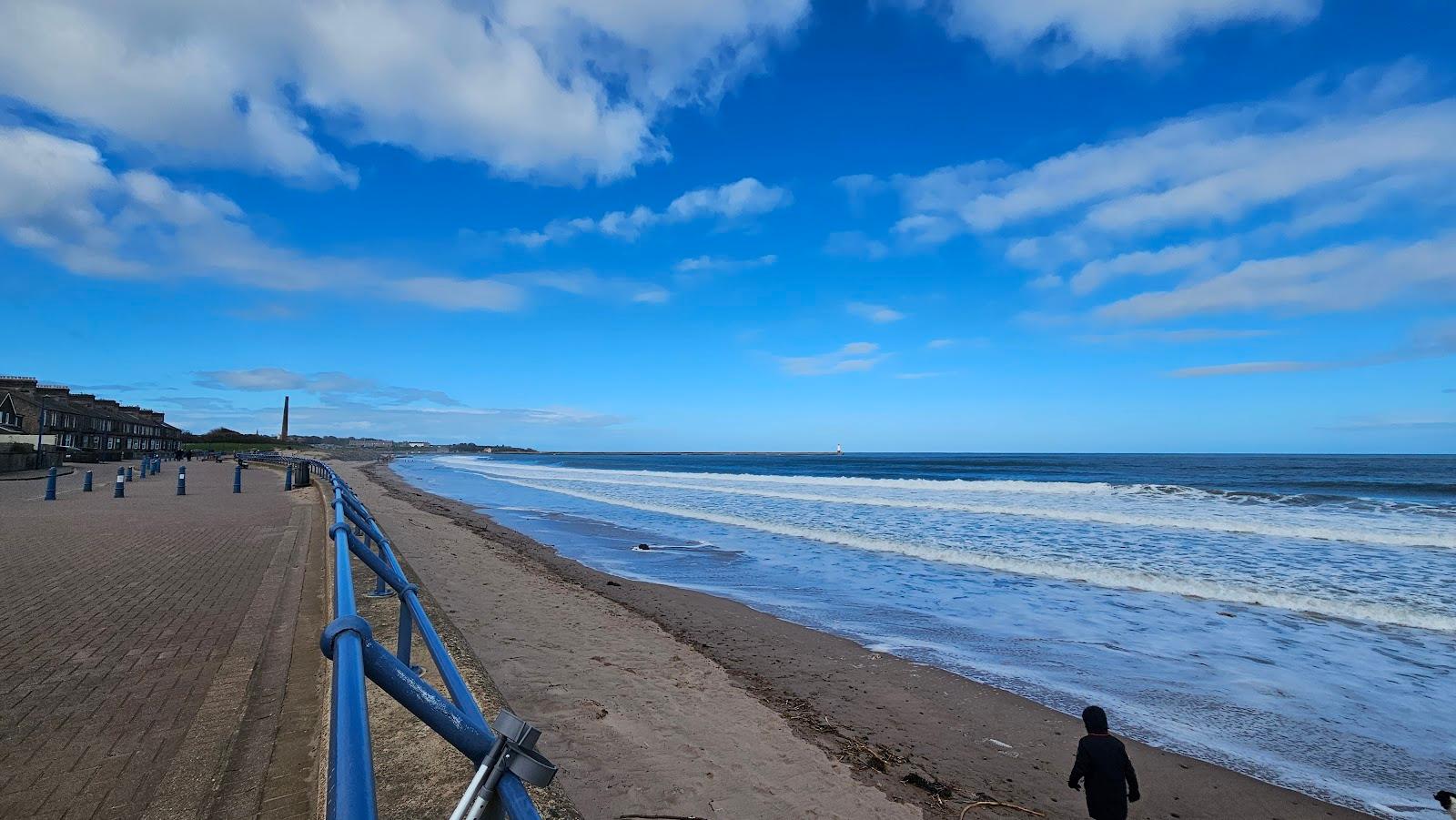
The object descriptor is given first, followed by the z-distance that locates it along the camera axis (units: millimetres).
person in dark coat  4246
